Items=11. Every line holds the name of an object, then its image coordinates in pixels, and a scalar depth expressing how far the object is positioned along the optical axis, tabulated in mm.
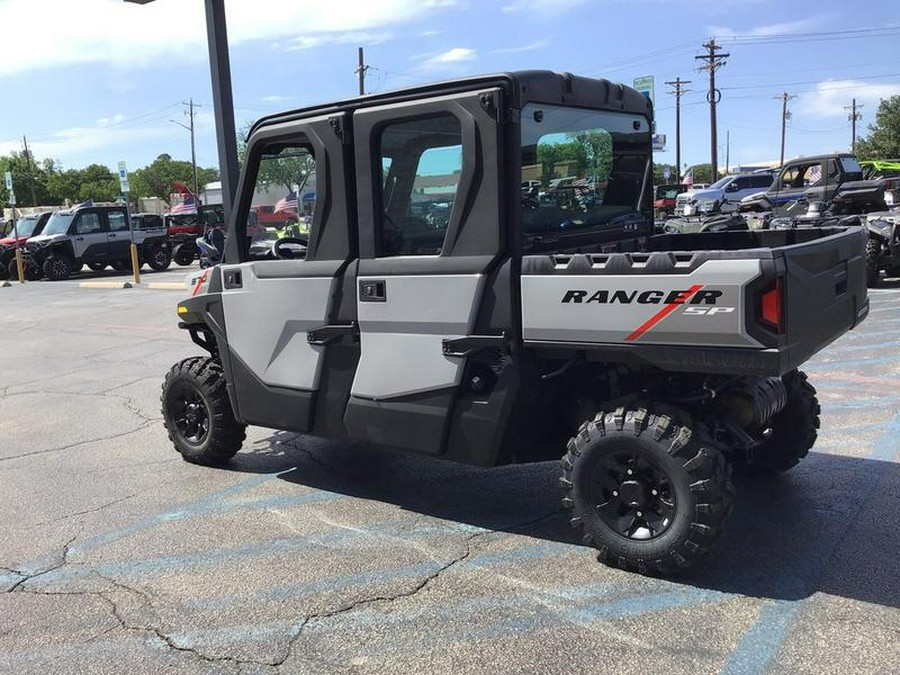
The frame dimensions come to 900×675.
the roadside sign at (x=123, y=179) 19891
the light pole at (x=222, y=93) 10680
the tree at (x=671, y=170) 68331
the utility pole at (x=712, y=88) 48469
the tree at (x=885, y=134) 52344
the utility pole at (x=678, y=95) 53350
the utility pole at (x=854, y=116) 92500
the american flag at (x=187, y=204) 47484
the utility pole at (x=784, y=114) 84462
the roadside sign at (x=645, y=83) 21328
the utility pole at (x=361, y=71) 43281
